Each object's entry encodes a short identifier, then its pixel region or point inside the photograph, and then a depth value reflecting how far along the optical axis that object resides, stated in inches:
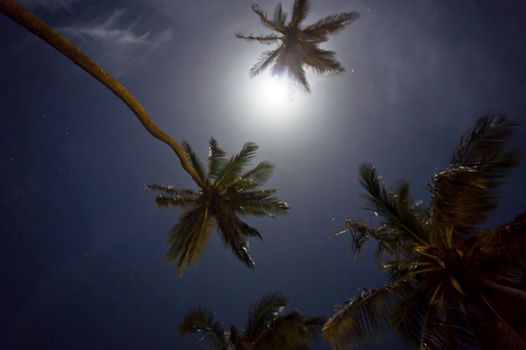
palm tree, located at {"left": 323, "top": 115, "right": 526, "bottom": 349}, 274.8
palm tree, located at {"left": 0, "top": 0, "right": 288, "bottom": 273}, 511.5
